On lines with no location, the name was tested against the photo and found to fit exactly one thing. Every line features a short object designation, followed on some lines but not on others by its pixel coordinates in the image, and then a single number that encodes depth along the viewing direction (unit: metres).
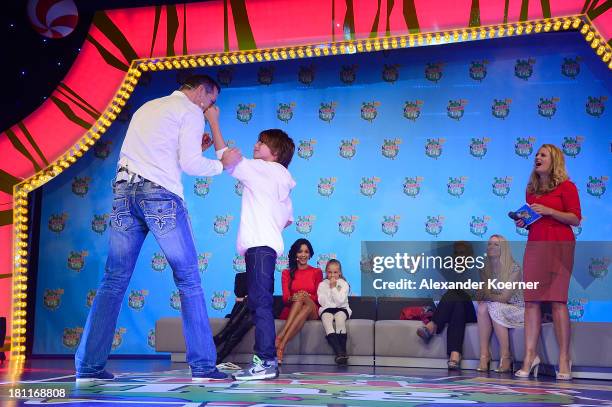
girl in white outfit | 6.43
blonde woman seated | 5.84
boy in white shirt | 4.20
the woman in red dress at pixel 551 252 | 5.19
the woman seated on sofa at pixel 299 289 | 6.49
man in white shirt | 3.72
